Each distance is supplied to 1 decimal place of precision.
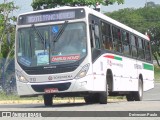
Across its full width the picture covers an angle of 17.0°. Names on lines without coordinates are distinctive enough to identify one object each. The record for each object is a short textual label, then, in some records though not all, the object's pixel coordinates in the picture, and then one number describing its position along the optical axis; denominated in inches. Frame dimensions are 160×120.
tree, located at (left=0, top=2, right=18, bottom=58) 1302.9
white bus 685.3
